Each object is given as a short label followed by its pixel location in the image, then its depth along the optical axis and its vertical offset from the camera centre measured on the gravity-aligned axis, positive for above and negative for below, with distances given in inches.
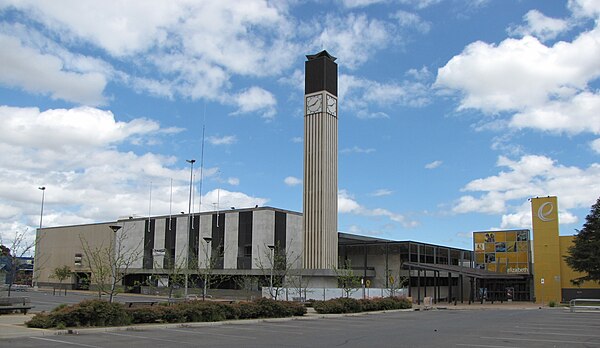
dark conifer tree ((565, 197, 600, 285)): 2183.8 +51.3
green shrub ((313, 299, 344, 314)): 1379.2 -108.2
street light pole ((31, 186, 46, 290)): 3132.4 -149.4
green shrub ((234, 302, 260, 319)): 1120.8 -96.1
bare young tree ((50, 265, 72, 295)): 2856.8 -78.5
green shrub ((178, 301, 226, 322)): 1008.2 -91.0
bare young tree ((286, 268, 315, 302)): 2038.6 -63.6
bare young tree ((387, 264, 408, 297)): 2374.5 -73.3
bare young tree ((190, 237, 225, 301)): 2353.6 +7.4
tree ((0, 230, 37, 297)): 1332.8 -1.9
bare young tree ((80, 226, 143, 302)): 984.9 -32.3
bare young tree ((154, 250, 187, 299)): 2508.9 -30.3
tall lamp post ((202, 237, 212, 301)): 1456.1 +35.6
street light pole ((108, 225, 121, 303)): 940.0 -47.3
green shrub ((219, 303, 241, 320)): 1087.5 -95.6
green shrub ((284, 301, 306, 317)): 1227.9 -100.6
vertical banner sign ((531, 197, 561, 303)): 2630.4 +67.8
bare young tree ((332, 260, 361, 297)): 1768.1 -60.3
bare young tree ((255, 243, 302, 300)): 2070.6 -12.2
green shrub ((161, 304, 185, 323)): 970.2 -92.3
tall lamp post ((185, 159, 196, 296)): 2149.9 +350.5
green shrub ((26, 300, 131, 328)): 818.8 -83.6
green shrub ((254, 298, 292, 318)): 1170.0 -97.9
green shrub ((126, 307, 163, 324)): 924.0 -89.2
